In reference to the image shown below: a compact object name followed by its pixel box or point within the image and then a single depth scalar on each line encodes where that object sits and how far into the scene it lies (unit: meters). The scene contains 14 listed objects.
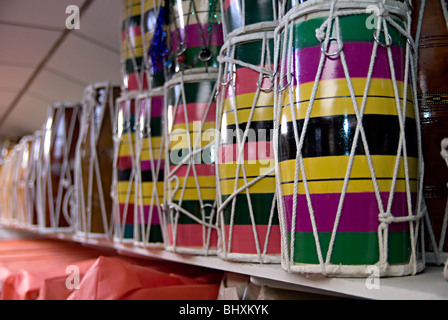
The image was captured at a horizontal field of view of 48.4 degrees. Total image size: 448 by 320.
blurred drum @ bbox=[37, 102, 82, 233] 2.96
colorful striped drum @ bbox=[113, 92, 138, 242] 1.97
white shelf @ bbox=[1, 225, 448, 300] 0.88
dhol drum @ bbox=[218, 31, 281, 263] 1.27
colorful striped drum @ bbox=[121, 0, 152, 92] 2.04
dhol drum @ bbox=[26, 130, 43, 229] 3.34
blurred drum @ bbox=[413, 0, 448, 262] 1.16
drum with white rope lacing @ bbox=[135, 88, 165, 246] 1.83
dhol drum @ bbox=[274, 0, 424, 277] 0.97
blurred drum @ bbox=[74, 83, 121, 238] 2.38
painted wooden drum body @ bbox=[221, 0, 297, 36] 1.30
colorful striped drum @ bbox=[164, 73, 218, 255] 1.55
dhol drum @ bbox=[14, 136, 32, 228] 3.59
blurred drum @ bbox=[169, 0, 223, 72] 1.61
